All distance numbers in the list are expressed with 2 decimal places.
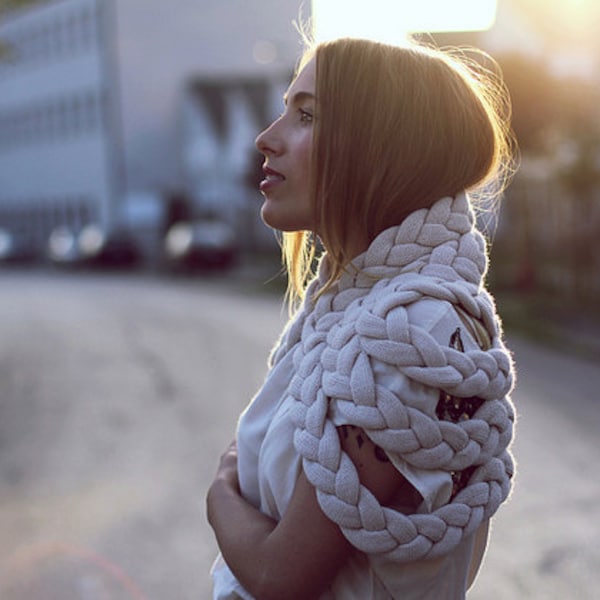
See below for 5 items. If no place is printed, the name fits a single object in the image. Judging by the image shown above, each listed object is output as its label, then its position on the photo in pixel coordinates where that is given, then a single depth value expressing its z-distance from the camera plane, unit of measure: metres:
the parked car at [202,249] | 32.59
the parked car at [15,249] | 45.22
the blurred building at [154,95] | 46.16
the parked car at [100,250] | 38.03
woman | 1.41
